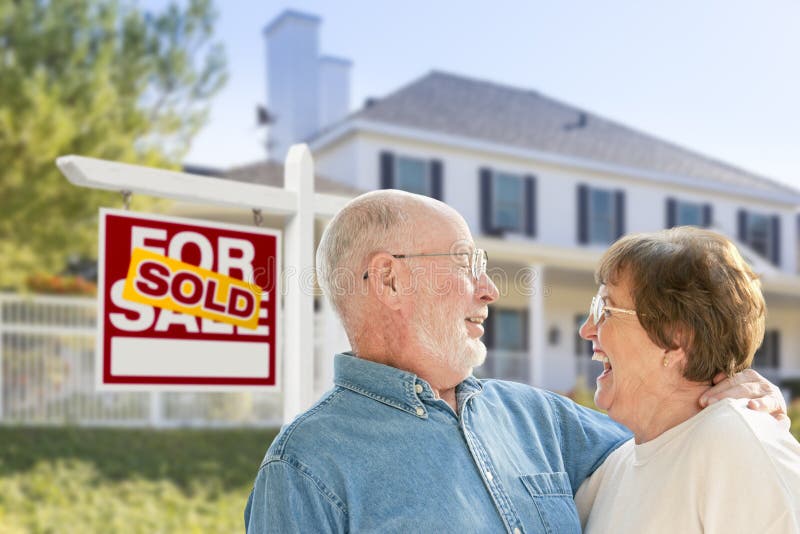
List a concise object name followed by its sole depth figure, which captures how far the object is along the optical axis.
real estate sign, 2.78
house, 15.70
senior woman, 1.91
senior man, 2.00
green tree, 9.70
